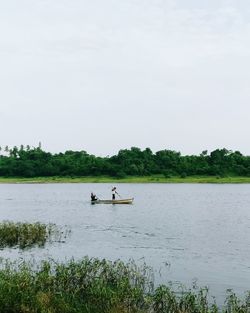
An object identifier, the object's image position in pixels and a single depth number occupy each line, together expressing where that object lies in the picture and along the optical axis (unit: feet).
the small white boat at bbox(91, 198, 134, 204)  278.87
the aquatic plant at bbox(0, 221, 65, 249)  129.70
